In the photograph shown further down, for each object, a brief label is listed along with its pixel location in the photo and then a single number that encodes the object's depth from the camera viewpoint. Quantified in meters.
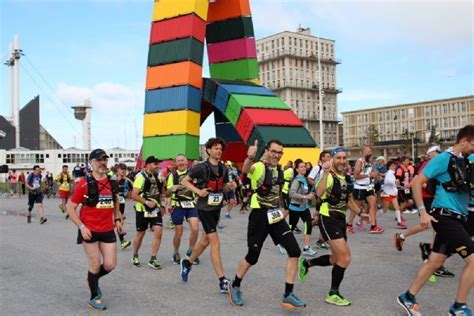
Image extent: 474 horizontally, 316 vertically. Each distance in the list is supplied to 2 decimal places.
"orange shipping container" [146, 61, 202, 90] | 21.00
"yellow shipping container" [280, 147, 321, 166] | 19.70
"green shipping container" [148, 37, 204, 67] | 20.95
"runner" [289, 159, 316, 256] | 8.67
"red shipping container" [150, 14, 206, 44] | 20.98
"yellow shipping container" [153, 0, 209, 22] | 20.98
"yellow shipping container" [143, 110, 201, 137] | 20.69
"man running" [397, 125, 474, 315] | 4.90
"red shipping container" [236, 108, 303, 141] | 19.72
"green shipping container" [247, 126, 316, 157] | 19.17
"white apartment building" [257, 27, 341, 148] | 104.06
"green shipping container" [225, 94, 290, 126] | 20.44
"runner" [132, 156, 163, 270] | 7.89
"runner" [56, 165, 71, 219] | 16.53
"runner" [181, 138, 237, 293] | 6.07
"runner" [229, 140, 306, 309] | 5.62
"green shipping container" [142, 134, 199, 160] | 20.59
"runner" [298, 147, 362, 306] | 5.57
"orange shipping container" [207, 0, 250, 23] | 23.56
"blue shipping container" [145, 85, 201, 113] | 20.81
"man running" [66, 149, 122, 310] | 5.62
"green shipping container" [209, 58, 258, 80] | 23.72
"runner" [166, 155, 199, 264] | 8.12
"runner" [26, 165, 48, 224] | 15.07
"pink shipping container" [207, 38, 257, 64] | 23.61
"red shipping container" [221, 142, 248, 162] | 25.17
